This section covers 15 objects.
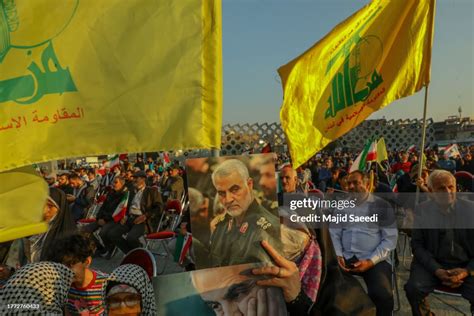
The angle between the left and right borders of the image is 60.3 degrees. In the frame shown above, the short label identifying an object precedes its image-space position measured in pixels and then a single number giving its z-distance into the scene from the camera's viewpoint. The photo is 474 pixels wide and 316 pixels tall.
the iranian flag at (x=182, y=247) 5.55
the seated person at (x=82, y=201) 8.78
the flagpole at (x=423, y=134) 4.63
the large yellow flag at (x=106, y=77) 1.77
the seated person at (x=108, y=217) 7.34
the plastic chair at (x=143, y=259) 2.87
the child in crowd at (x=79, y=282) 2.54
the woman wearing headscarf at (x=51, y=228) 3.98
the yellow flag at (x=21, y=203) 1.78
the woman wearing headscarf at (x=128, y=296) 2.03
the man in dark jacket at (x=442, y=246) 3.60
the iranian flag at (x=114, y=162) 12.91
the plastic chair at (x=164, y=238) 6.57
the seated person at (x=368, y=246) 3.62
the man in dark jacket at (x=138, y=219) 7.05
